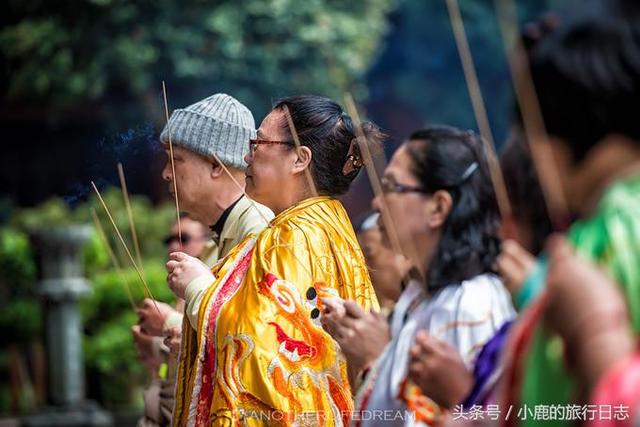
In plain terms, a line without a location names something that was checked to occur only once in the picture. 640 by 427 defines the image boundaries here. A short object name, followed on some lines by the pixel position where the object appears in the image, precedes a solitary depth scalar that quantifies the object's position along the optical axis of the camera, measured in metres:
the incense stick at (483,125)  4.74
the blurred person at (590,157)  3.59
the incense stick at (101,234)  7.97
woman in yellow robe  6.15
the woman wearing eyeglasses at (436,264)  4.83
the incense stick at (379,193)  5.18
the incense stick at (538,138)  3.76
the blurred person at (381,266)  7.91
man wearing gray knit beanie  7.03
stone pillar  18.07
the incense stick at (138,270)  7.01
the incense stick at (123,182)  7.43
